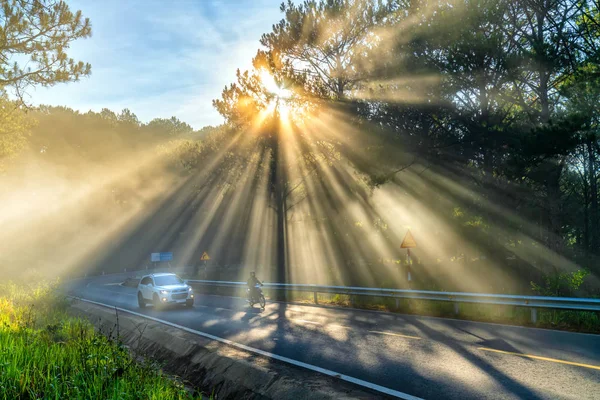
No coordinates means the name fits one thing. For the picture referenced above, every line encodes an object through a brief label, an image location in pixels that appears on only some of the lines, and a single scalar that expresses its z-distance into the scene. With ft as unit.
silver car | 70.54
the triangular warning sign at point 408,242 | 55.47
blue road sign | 202.59
